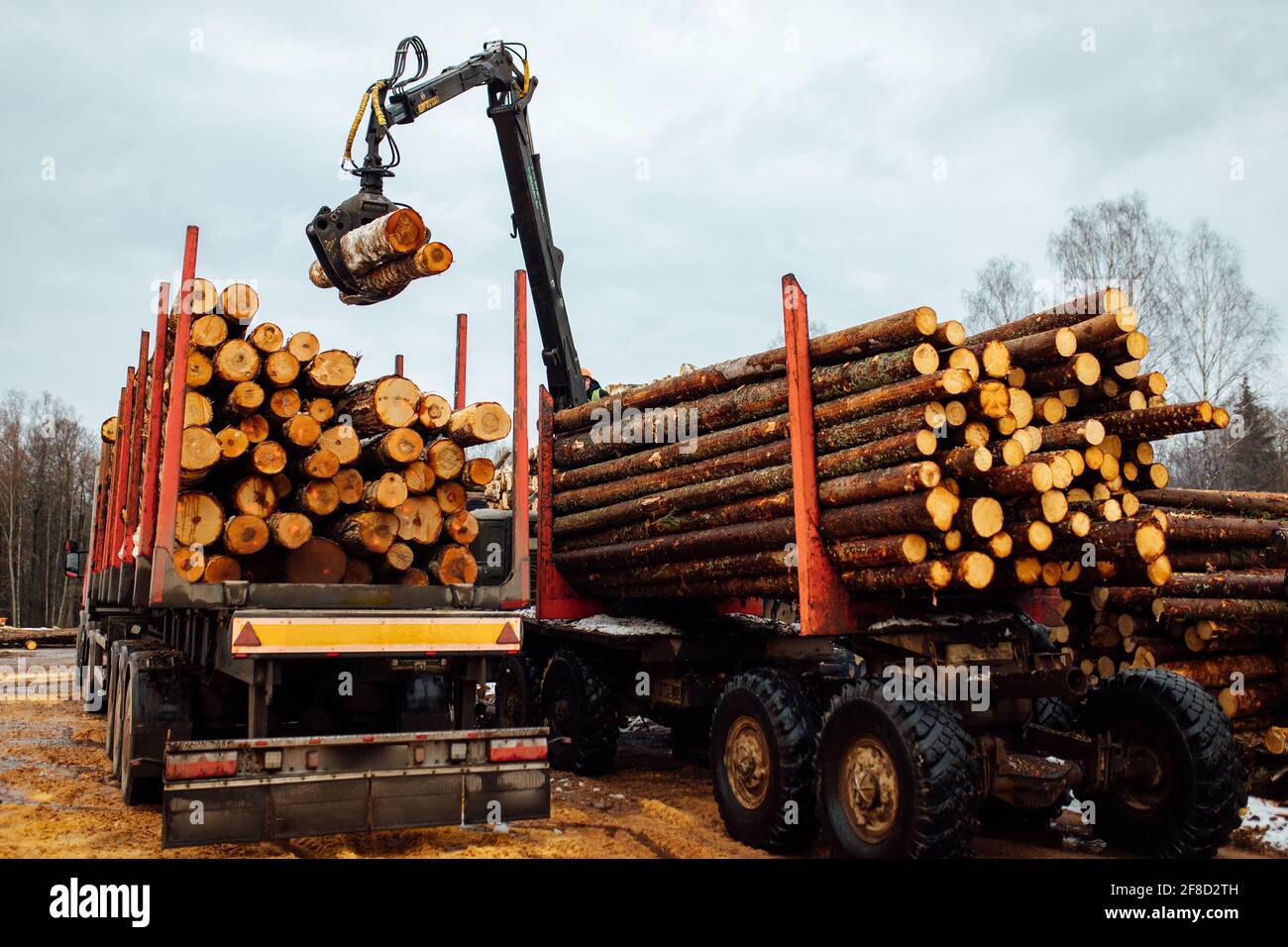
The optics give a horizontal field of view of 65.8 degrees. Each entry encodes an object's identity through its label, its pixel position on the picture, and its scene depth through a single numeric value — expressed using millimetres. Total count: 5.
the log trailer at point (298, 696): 5469
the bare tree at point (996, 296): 29912
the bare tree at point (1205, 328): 27016
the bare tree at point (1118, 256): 26734
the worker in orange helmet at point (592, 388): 11336
